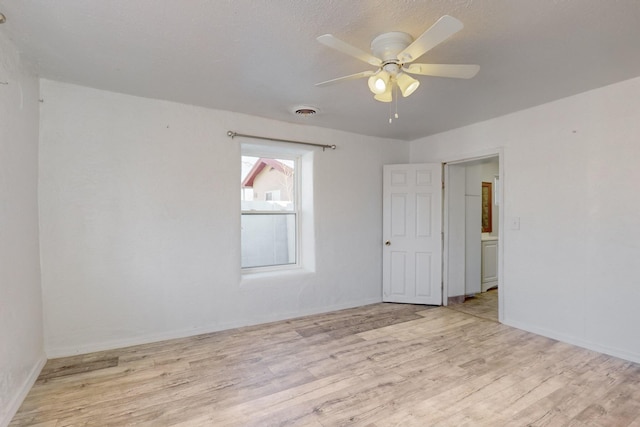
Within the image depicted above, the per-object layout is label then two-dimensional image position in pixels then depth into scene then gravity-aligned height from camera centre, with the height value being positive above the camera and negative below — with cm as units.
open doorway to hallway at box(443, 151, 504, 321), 430 -59
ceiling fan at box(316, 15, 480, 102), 176 +83
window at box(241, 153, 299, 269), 378 -3
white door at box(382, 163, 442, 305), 429 -36
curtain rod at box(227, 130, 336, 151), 337 +80
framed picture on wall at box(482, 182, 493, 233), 551 +1
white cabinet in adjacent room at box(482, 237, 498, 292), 512 -93
